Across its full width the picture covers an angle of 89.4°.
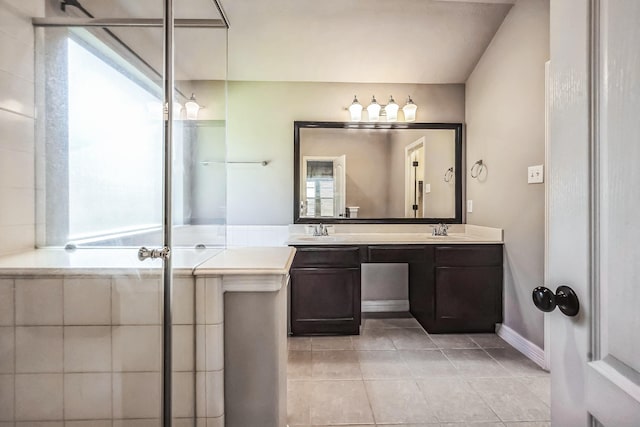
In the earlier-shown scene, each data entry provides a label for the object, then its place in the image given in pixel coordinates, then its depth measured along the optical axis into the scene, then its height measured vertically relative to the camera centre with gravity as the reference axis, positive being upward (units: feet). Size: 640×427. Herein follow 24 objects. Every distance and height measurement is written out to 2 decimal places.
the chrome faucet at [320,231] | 9.63 -0.55
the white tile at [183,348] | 3.69 -1.54
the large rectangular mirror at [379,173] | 9.89 +1.22
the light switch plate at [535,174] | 6.71 +0.81
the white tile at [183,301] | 3.69 -1.02
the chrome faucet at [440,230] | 9.77 -0.53
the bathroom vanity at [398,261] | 8.27 -1.75
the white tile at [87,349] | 3.40 -1.45
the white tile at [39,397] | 3.15 -1.85
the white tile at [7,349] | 3.03 -1.29
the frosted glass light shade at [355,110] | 9.67 +3.07
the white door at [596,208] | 1.48 +0.02
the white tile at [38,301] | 3.18 -0.89
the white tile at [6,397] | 3.02 -1.73
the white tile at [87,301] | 3.37 -0.94
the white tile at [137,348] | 3.56 -1.52
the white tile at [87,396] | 3.43 -1.98
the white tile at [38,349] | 3.16 -1.37
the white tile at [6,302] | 3.07 -0.85
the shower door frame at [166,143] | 3.69 +0.94
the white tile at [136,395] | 3.58 -2.02
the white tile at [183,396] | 3.69 -2.10
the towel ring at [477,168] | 9.21 +1.29
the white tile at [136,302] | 3.58 -1.01
